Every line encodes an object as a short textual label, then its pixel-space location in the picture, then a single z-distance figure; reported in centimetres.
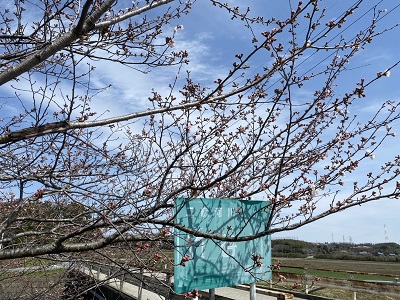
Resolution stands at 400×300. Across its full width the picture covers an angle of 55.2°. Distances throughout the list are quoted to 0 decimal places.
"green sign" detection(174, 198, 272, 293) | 431
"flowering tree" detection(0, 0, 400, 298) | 292
